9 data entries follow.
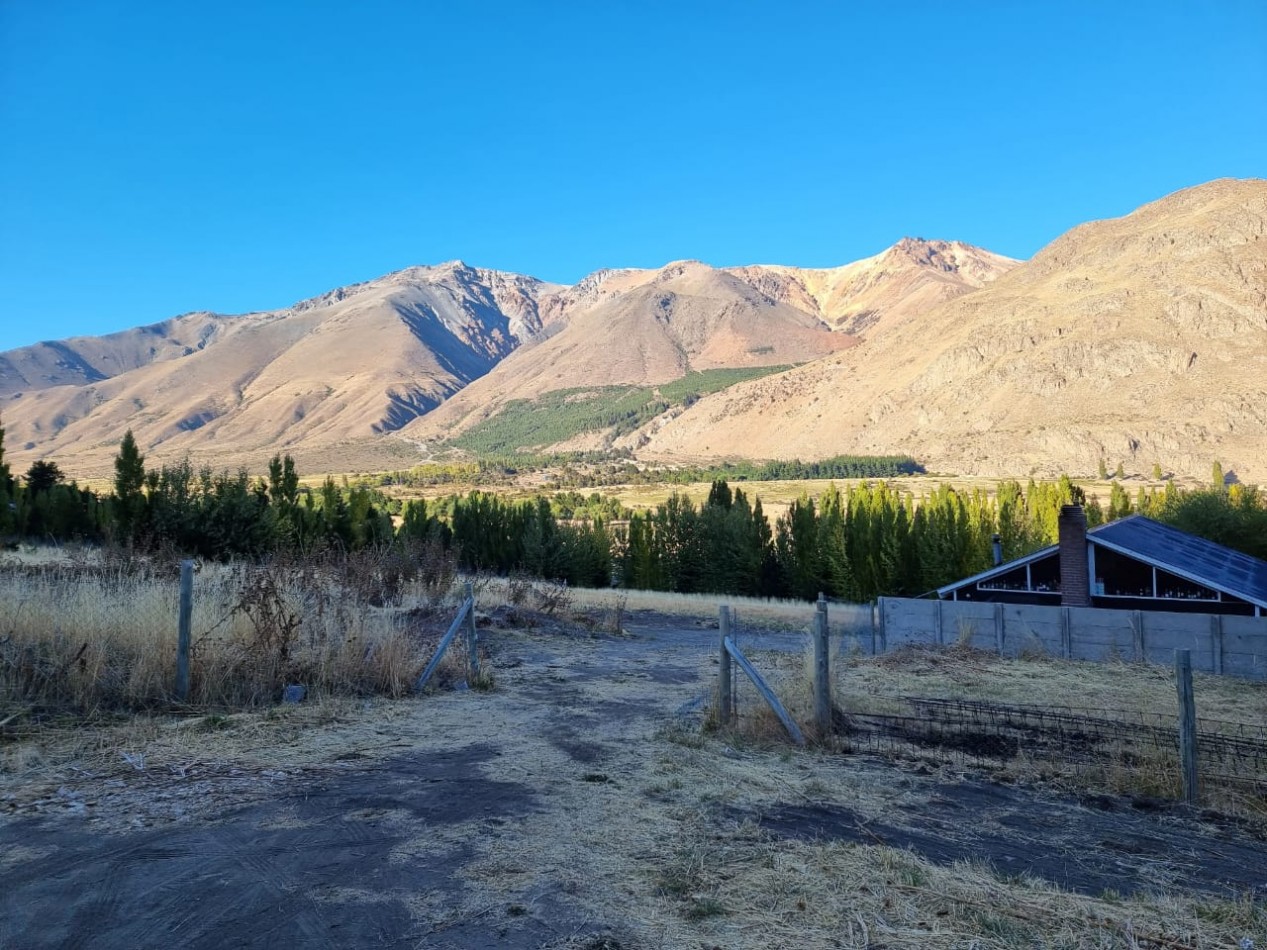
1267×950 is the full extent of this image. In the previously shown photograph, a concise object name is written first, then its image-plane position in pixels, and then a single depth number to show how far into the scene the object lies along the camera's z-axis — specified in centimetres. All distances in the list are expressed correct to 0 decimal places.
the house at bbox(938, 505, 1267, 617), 2231
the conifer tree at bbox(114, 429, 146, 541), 3625
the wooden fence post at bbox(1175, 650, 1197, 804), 706
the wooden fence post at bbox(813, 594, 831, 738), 879
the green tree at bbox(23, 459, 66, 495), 5296
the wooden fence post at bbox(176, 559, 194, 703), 855
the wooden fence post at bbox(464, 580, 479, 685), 1163
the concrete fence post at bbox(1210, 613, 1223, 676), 1850
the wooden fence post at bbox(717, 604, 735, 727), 945
